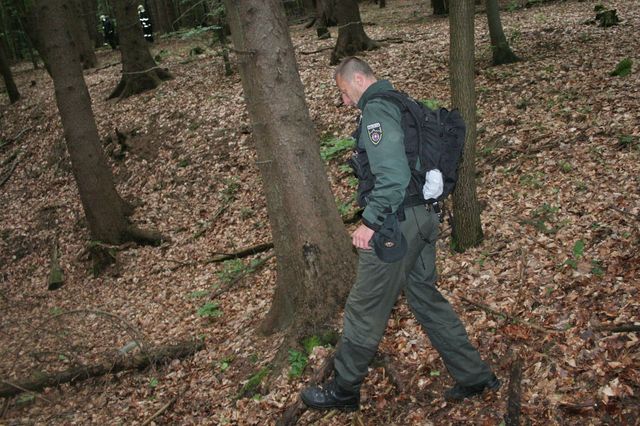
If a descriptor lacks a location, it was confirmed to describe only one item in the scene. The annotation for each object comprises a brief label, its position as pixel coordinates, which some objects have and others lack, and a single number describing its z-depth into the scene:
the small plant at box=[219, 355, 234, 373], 5.54
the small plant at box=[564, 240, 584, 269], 5.06
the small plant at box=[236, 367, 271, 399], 4.99
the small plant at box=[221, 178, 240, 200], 9.75
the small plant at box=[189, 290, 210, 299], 7.47
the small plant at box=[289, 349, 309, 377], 4.90
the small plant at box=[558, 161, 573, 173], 6.68
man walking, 3.42
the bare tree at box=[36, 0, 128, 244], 9.28
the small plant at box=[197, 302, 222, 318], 6.84
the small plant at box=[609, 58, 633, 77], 8.69
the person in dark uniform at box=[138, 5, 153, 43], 23.31
